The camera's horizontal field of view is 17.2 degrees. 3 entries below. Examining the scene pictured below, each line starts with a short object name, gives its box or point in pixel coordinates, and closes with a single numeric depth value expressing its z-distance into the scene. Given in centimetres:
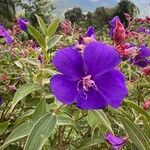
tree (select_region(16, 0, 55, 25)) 1823
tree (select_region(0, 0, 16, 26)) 1777
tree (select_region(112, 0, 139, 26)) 1744
